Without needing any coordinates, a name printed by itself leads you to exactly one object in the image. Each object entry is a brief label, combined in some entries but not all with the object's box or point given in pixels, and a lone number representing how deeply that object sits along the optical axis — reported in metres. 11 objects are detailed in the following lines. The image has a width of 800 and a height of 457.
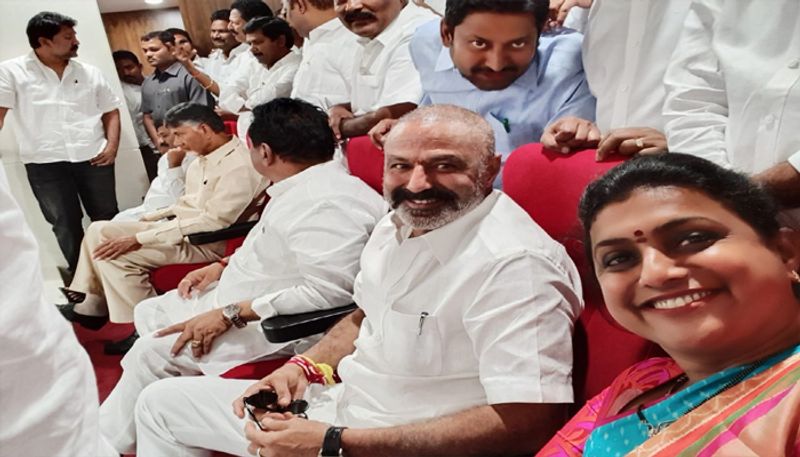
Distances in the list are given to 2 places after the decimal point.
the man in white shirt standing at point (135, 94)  5.07
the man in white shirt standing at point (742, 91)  0.99
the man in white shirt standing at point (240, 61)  4.30
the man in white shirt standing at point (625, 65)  1.28
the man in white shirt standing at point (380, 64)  2.26
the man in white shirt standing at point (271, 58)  3.59
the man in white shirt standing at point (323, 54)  2.88
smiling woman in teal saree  0.68
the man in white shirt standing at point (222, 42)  5.38
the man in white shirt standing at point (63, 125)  3.87
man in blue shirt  1.48
